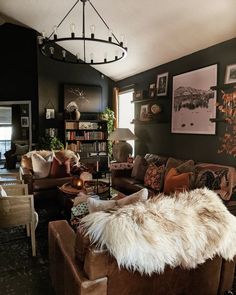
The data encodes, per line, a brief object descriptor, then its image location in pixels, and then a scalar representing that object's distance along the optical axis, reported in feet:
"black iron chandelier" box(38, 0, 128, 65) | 14.87
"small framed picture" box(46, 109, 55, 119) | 22.08
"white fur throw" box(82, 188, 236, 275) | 4.64
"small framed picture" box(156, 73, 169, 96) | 16.66
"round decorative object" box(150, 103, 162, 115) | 16.95
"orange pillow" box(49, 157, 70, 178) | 15.12
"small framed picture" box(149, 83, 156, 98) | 17.69
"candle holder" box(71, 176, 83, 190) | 11.75
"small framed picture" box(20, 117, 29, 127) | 23.79
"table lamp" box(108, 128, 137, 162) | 18.12
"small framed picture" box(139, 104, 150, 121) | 18.24
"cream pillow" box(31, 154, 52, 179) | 14.92
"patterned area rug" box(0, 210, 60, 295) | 7.44
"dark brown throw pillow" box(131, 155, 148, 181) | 15.20
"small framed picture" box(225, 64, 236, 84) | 11.82
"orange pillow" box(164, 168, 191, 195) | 11.12
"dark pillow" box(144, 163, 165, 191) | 13.14
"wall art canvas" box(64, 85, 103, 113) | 22.53
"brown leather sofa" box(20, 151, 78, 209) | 13.99
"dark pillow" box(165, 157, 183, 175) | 13.49
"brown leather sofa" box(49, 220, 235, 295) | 4.66
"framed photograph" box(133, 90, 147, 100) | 18.38
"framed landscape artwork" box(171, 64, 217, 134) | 13.19
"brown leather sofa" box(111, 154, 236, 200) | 10.49
